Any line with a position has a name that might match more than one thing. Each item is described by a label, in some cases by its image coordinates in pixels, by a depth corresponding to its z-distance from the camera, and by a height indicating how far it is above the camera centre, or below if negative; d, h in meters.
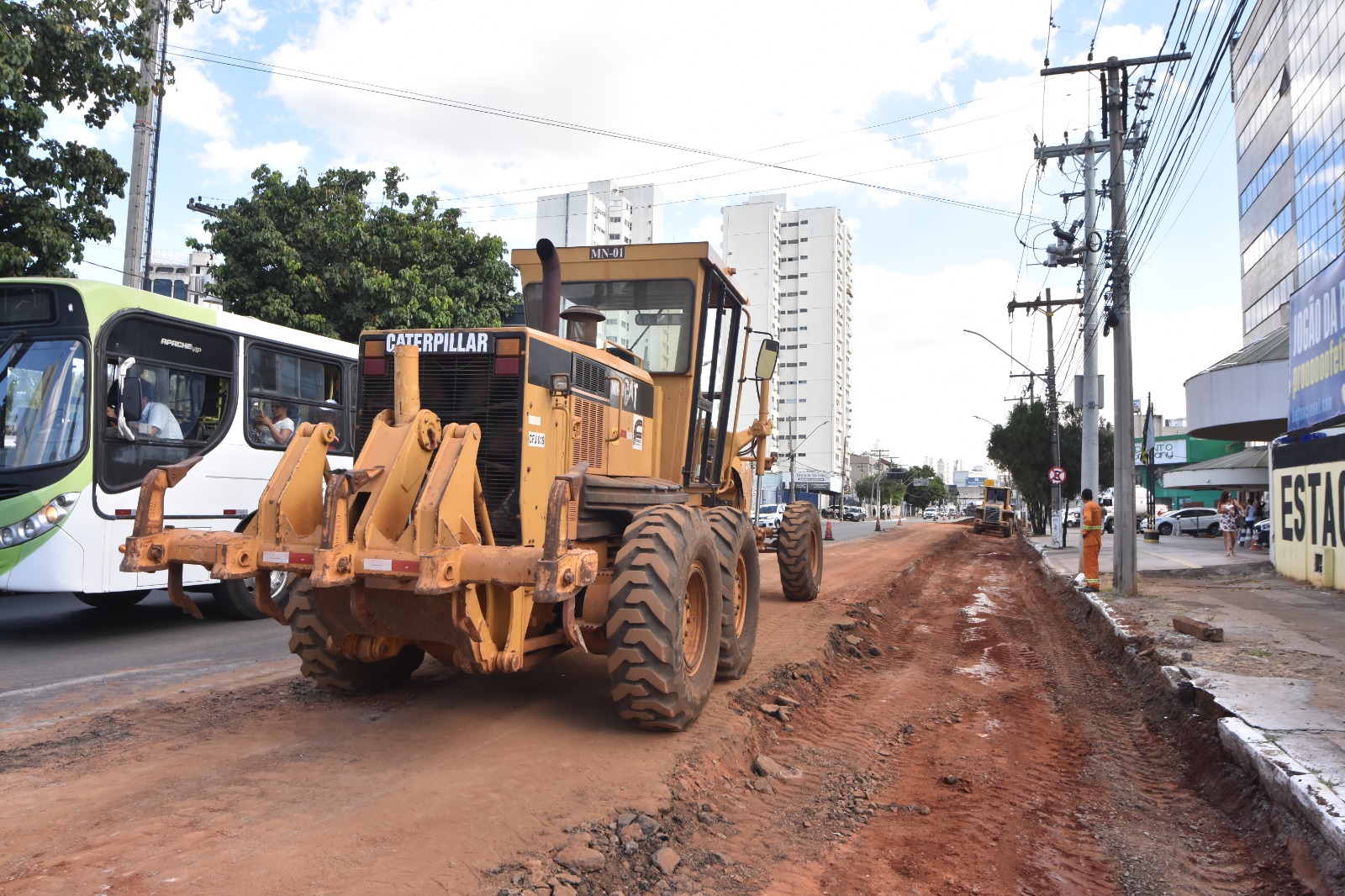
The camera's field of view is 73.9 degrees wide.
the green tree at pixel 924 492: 134.50 +1.52
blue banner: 11.54 +2.22
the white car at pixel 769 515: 41.76 -0.86
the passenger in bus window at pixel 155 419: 9.45 +0.72
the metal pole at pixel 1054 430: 31.18 +2.71
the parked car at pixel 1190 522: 42.38 -0.77
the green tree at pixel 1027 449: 41.59 +2.57
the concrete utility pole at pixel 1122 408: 13.93 +1.53
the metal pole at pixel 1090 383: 20.89 +2.84
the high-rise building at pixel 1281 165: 30.78 +14.41
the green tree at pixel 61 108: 12.27 +5.04
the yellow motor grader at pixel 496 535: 4.75 -0.25
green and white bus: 8.52 +0.62
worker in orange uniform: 15.13 -0.61
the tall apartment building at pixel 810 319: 115.94 +23.77
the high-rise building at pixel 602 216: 86.69 +31.28
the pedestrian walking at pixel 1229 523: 23.27 -0.41
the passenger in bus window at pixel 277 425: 10.92 +0.78
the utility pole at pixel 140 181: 15.16 +5.25
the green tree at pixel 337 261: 17.47 +4.66
